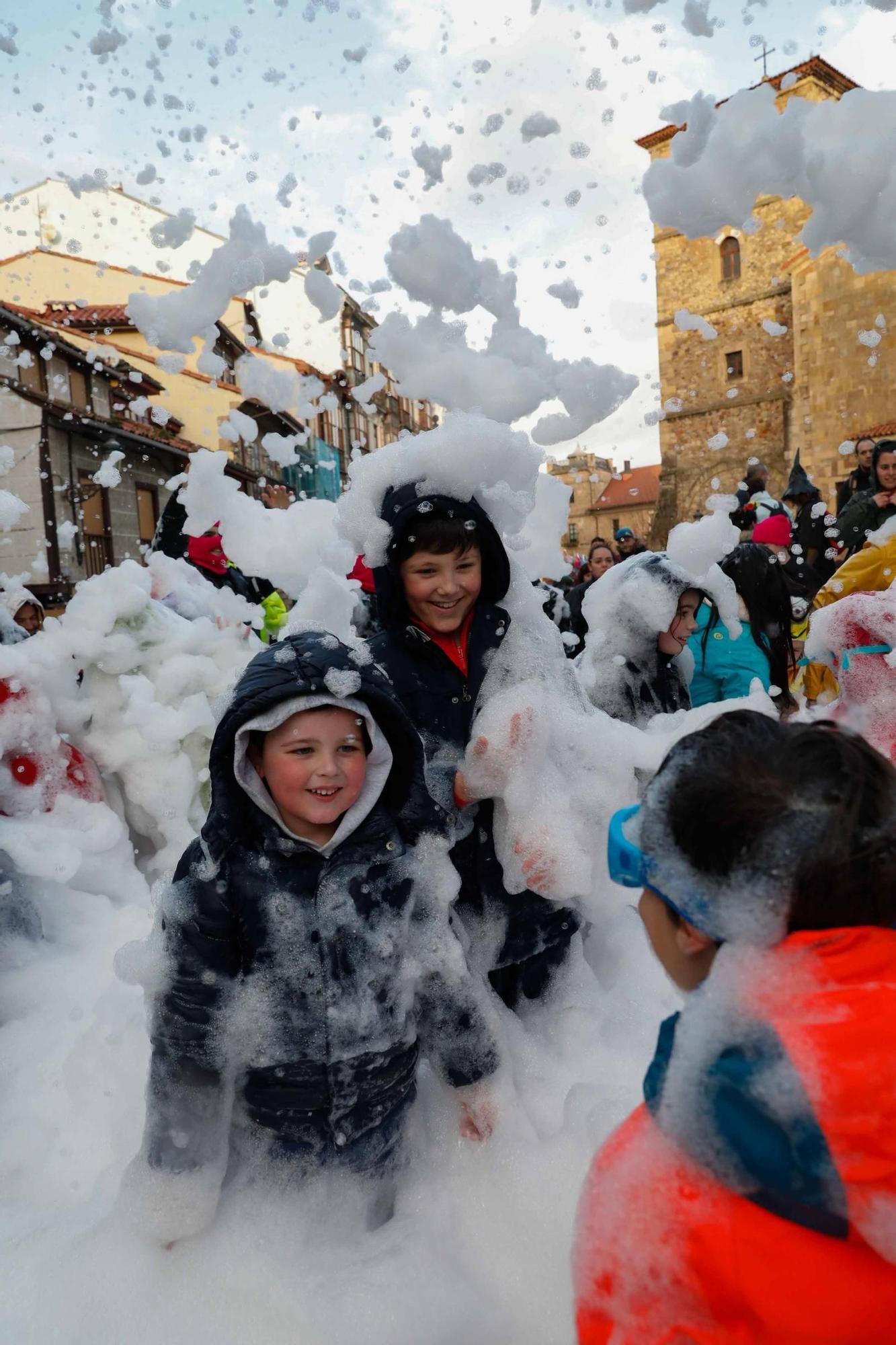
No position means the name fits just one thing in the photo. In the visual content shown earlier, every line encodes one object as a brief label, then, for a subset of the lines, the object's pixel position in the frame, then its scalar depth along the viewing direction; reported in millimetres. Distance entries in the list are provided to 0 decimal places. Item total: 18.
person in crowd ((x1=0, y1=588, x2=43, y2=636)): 4496
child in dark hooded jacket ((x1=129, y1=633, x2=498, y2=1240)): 1561
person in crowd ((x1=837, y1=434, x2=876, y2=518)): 5478
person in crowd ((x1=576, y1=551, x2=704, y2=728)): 3182
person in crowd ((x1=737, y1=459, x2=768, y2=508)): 5570
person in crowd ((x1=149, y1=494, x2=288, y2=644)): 5594
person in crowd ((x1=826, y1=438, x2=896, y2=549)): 3906
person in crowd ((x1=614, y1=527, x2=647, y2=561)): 6961
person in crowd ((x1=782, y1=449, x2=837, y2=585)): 5500
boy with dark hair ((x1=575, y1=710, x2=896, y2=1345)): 763
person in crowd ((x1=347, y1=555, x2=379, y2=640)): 3613
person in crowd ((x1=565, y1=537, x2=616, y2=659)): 5184
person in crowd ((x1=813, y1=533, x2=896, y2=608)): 3129
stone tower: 17500
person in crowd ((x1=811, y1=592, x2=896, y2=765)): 2789
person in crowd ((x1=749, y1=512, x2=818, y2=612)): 4586
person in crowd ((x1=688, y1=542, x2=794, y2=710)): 3541
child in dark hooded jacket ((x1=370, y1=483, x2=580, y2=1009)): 1998
